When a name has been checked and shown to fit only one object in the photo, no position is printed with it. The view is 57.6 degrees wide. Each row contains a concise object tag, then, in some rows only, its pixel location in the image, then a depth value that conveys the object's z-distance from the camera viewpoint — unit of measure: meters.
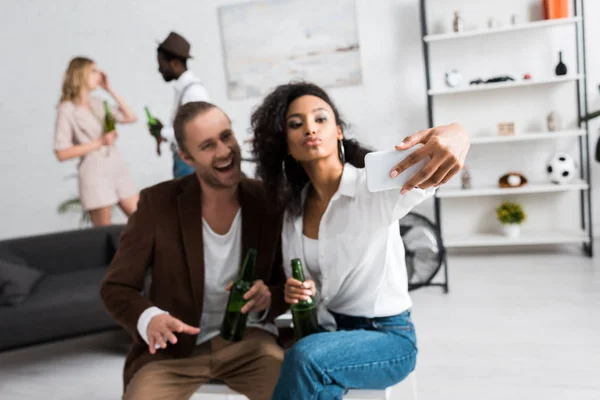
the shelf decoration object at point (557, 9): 3.76
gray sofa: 2.77
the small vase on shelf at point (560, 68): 3.83
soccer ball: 3.85
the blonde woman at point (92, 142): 4.44
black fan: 3.25
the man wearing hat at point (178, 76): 3.07
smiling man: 1.61
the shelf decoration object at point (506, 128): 4.03
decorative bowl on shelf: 3.95
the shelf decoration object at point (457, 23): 3.91
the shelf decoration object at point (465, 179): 4.10
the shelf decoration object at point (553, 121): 3.92
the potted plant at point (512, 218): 3.99
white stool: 1.45
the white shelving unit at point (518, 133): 3.77
